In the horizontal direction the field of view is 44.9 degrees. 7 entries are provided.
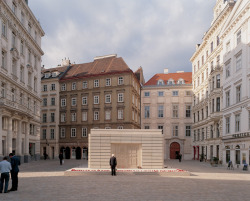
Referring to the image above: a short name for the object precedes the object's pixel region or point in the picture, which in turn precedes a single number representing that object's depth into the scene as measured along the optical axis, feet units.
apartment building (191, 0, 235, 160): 139.07
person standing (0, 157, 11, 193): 45.52
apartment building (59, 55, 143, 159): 190.90
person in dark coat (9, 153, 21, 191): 48.21
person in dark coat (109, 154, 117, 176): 71.45
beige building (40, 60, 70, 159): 208.23
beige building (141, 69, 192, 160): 203.92
